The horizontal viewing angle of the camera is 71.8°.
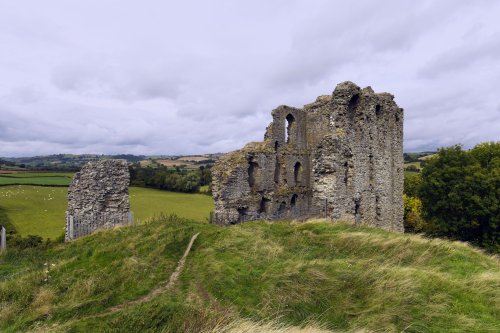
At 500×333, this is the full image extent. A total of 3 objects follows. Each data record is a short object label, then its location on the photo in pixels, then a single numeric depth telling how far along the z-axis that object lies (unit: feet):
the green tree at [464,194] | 77.71
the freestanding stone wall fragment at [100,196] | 48.44
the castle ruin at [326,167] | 56.80
